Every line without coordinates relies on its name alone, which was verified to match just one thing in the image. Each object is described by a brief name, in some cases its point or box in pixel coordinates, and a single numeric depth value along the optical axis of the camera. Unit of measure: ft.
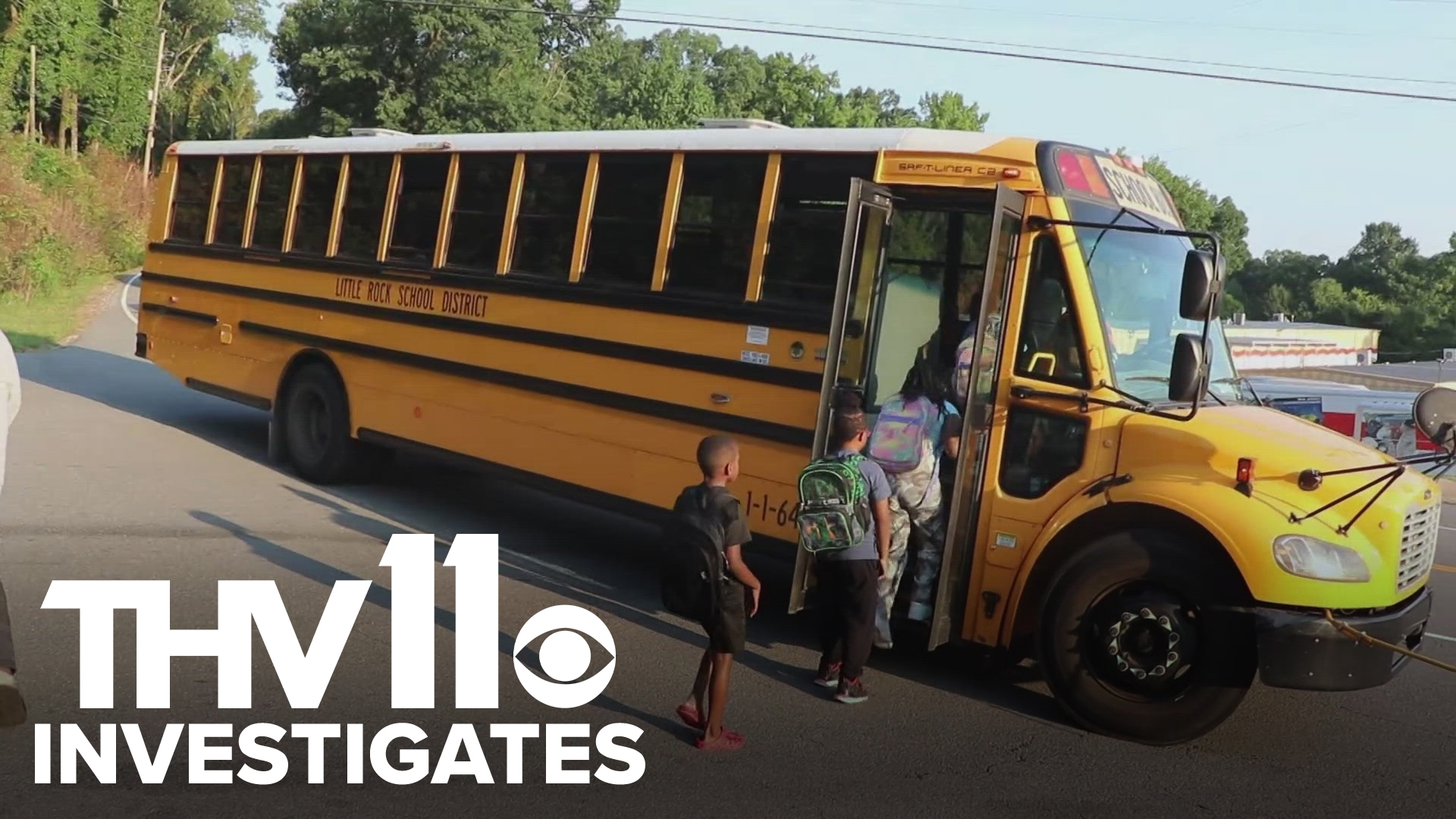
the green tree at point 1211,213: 243.40
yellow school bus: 17.70
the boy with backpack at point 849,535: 18.34
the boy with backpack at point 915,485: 19.94
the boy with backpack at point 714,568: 16.08
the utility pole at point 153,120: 174.50
